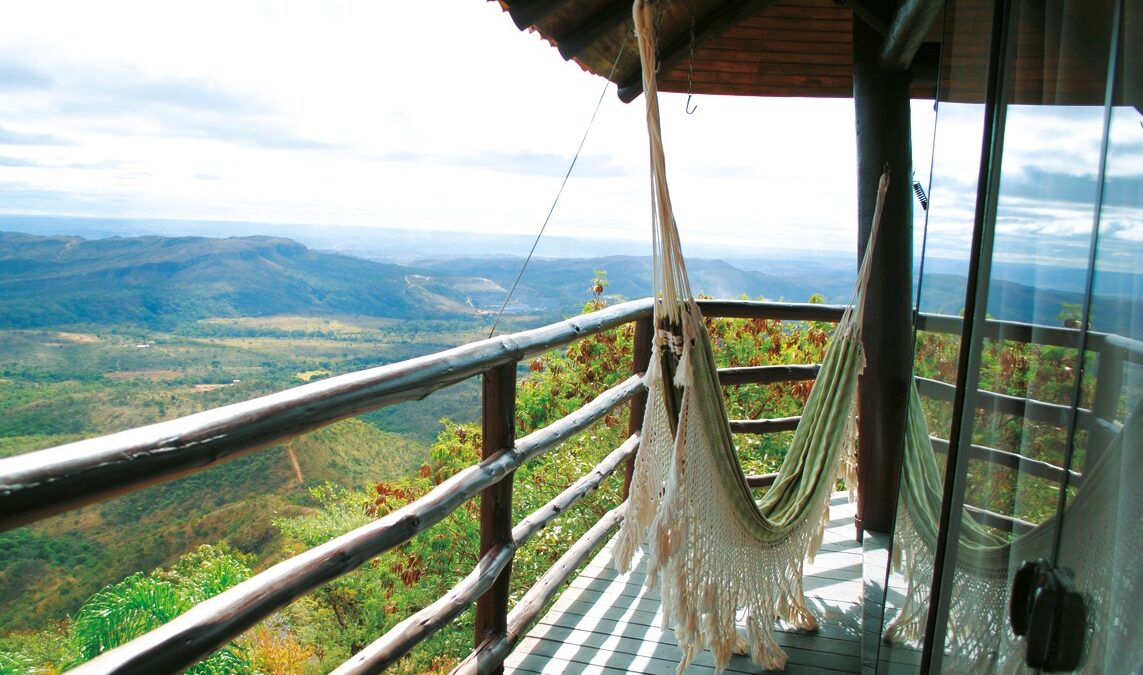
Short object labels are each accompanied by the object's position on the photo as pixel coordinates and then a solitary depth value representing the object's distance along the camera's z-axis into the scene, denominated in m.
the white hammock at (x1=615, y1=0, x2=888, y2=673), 1.75
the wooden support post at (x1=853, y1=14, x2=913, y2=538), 2.35
